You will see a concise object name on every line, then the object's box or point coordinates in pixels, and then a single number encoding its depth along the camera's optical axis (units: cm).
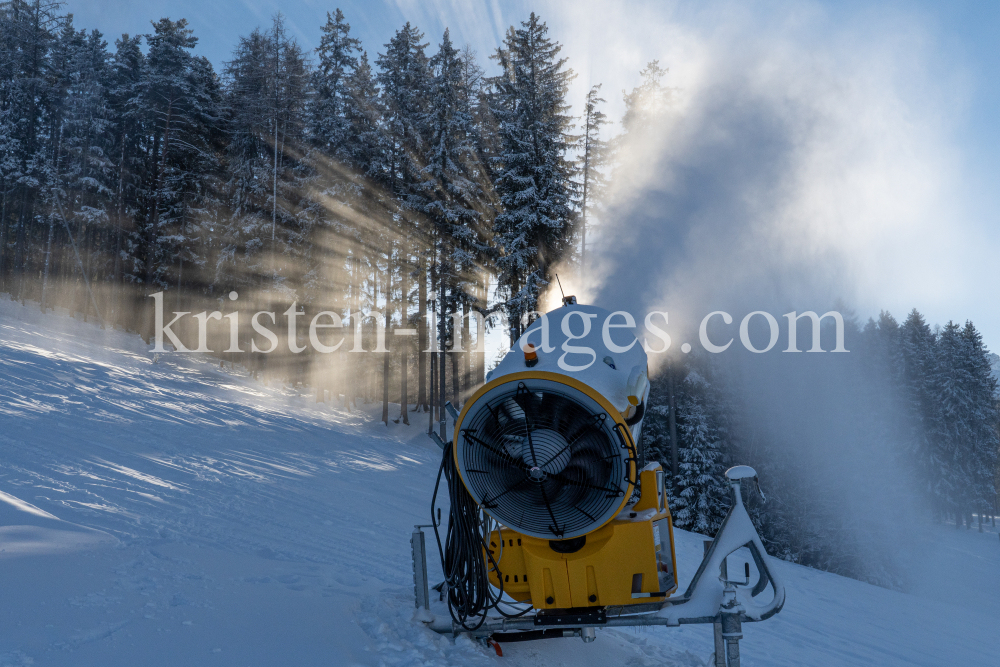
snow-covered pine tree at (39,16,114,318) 2828
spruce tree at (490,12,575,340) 1867
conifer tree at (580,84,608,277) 2416
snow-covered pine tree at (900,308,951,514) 3550
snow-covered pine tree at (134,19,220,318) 2714
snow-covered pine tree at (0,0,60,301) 2953
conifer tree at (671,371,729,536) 2075
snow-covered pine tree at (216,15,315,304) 2547
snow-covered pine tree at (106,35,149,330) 2906
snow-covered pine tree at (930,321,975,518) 3606
